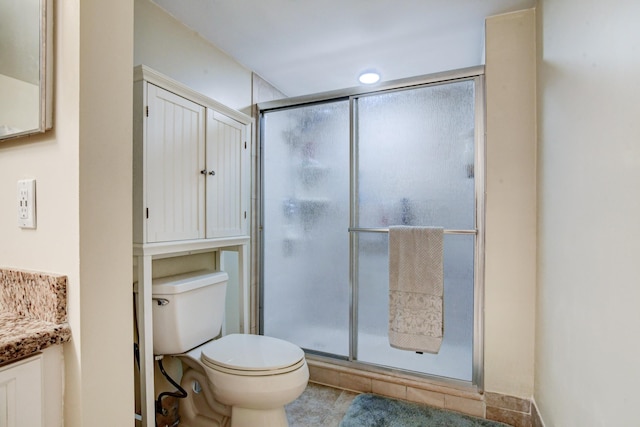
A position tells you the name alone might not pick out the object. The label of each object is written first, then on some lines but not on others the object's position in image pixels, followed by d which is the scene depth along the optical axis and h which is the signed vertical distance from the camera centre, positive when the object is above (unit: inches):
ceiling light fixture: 98.4 +42.7
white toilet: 54.2 -26.4
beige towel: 71.9 -17.5
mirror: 32.2 +15.8
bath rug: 66.6 -44.3
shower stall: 72.8 +1.2
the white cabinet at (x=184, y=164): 53.1 +9.4
